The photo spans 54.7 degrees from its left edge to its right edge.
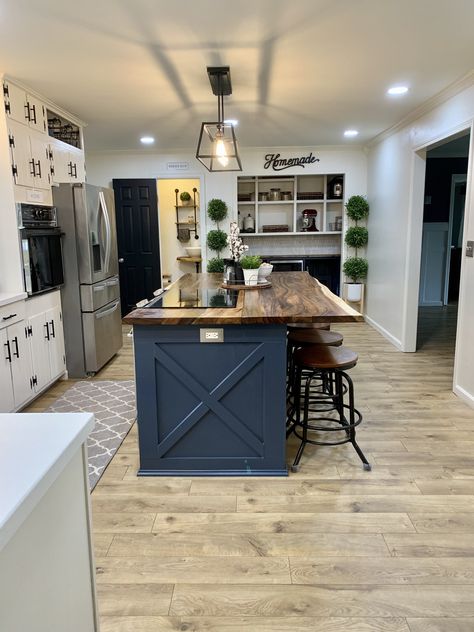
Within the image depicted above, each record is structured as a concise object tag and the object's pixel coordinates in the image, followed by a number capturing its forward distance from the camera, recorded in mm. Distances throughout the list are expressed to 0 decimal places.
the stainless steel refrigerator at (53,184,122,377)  4250
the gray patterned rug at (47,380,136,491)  2934
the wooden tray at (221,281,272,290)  3566
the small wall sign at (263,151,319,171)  7023
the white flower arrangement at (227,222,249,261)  3709
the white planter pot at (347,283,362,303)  7016
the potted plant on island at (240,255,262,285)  3570
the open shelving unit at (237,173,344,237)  7402
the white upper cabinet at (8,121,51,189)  3586
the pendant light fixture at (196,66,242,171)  3471
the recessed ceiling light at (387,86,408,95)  4000
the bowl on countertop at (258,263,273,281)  3960
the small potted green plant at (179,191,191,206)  8055
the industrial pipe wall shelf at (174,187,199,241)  8125
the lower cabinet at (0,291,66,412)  3373
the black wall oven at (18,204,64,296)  3707
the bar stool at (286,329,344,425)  3133
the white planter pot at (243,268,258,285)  3594
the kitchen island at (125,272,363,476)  2502
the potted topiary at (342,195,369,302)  6848
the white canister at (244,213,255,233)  7453
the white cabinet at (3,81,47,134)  3534
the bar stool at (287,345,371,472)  2676
